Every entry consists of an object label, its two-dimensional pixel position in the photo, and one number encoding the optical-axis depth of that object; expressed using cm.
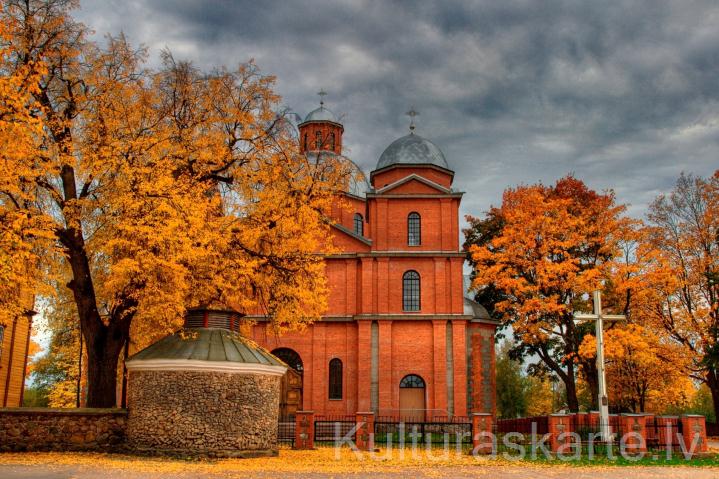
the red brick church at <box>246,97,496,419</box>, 3150
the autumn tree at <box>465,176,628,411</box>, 3066
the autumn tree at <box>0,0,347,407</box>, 1691
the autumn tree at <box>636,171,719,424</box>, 2966
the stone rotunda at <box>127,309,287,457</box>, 1727
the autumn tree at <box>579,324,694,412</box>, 2814
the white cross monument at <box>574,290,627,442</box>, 1942
